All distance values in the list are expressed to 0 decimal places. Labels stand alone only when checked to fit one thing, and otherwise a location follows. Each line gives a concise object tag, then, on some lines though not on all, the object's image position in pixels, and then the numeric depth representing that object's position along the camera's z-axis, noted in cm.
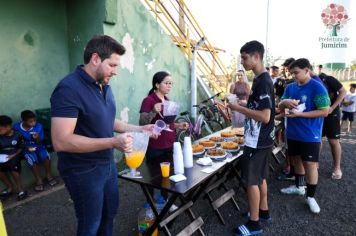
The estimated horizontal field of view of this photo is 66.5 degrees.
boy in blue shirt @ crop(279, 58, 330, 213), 355
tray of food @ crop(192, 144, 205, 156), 326
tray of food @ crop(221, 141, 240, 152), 340
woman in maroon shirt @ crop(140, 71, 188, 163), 317
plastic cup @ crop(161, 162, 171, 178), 263
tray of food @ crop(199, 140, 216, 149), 353
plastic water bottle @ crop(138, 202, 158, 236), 296
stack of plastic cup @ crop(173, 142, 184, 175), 268
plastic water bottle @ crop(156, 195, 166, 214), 340
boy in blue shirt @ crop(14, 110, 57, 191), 444
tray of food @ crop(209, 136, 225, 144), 385
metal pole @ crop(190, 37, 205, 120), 805
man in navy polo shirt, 178
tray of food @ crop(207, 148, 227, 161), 312
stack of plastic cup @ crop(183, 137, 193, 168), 285
